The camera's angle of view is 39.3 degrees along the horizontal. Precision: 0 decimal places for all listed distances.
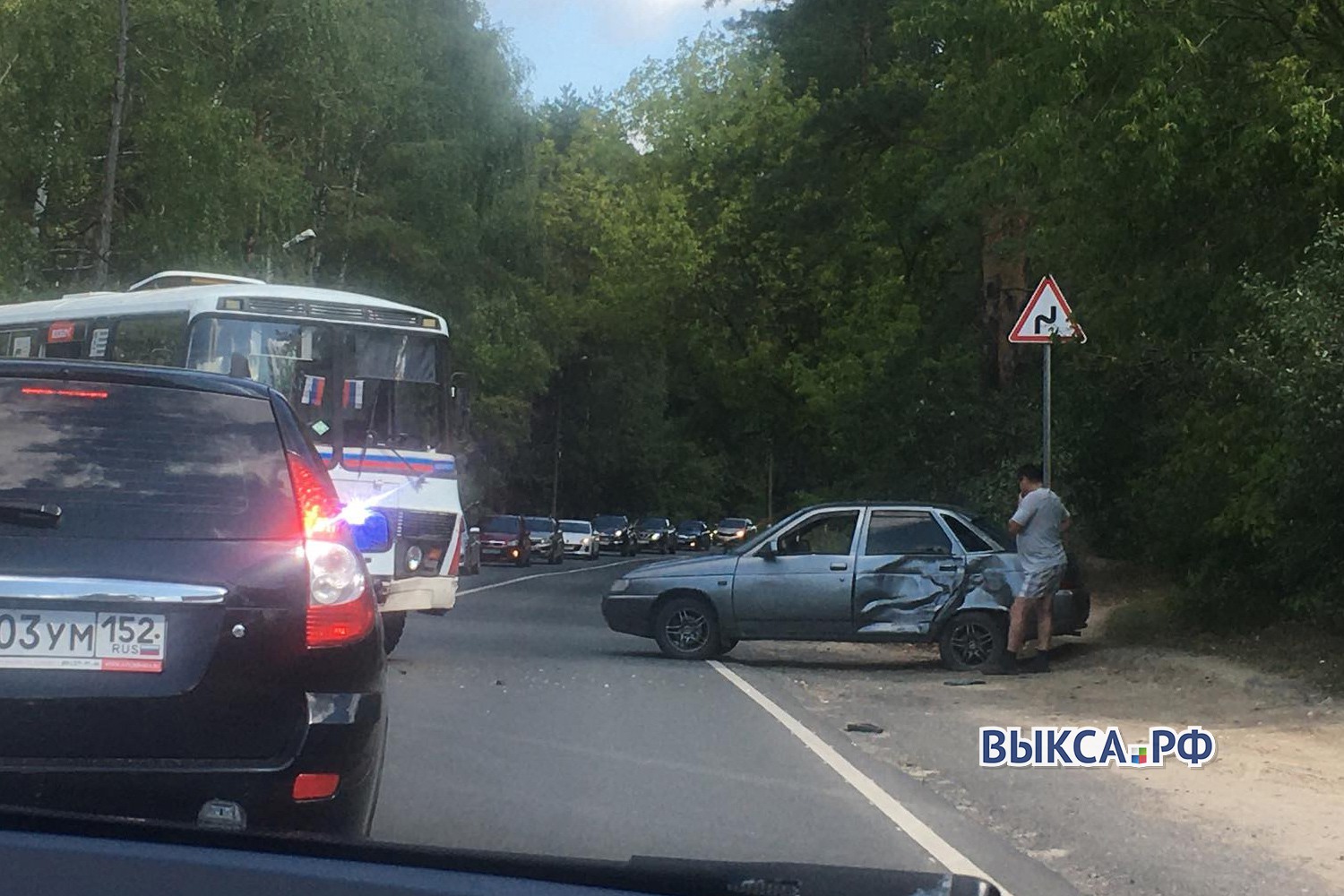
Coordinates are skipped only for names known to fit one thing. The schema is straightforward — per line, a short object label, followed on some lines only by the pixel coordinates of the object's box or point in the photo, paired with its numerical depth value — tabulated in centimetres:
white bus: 1672
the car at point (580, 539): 6769
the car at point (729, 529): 9738
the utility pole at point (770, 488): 6955
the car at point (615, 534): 7731
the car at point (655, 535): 8450
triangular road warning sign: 1711
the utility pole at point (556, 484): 8781
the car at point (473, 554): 4403
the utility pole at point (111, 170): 3600
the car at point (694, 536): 9294
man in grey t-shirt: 1661
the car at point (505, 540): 5384
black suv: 505
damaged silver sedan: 1711
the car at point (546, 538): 5853
